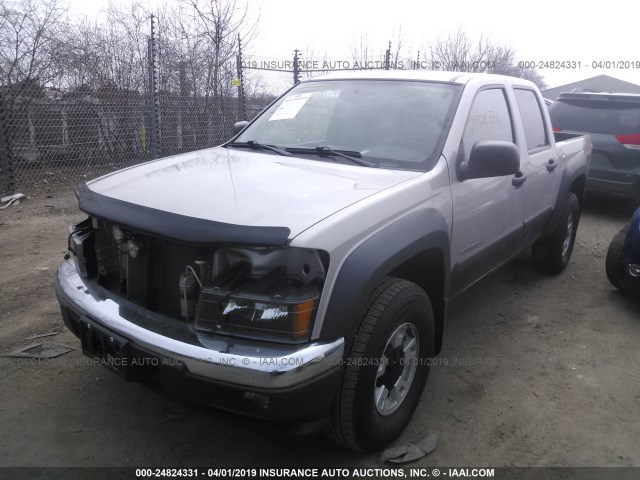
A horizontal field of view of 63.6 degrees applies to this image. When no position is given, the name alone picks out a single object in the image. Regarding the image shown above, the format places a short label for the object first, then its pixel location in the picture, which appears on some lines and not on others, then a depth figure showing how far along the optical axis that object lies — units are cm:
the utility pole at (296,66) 1065
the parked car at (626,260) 414
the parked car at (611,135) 712
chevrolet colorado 203
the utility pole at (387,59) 1260
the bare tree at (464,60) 1794
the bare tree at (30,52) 790
